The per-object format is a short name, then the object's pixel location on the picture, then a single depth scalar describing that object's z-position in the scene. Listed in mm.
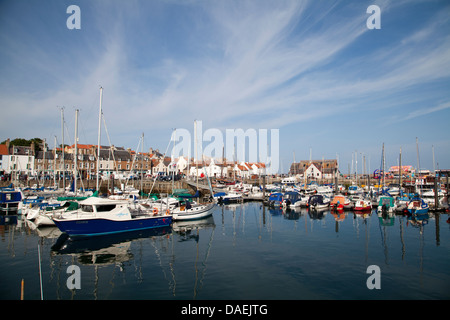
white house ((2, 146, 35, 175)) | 80419
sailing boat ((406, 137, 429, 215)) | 36531
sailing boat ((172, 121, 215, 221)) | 32812
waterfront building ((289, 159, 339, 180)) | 110631
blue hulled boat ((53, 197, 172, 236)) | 23734
